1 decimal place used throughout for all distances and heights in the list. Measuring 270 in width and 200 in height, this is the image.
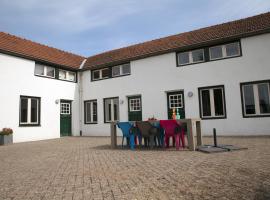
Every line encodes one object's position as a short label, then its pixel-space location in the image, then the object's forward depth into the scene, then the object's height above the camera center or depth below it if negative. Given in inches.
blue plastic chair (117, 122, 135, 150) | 344.8 -12.5
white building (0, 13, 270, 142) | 482.9 +90.7
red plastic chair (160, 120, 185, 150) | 310.7 -10.8
